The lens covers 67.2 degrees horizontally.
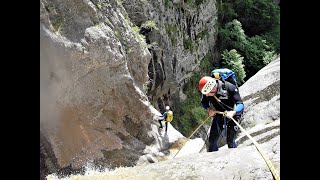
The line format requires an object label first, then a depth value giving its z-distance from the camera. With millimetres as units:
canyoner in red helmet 4017
